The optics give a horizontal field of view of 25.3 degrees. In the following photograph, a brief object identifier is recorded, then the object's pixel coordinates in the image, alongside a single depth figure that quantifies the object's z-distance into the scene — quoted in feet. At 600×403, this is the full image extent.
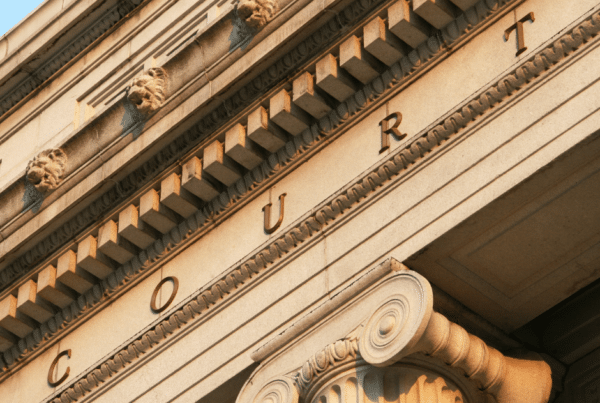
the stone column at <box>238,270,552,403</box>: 46.65
